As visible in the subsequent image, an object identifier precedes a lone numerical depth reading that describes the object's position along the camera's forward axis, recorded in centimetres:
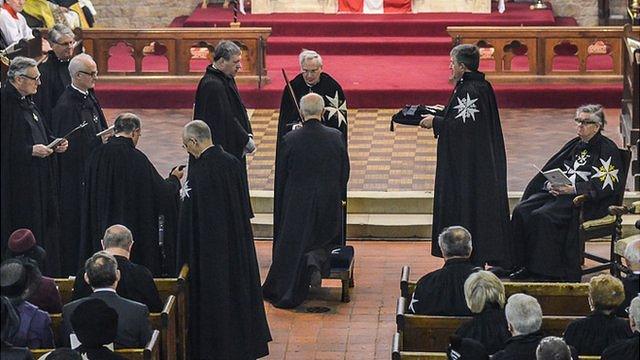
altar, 2089
